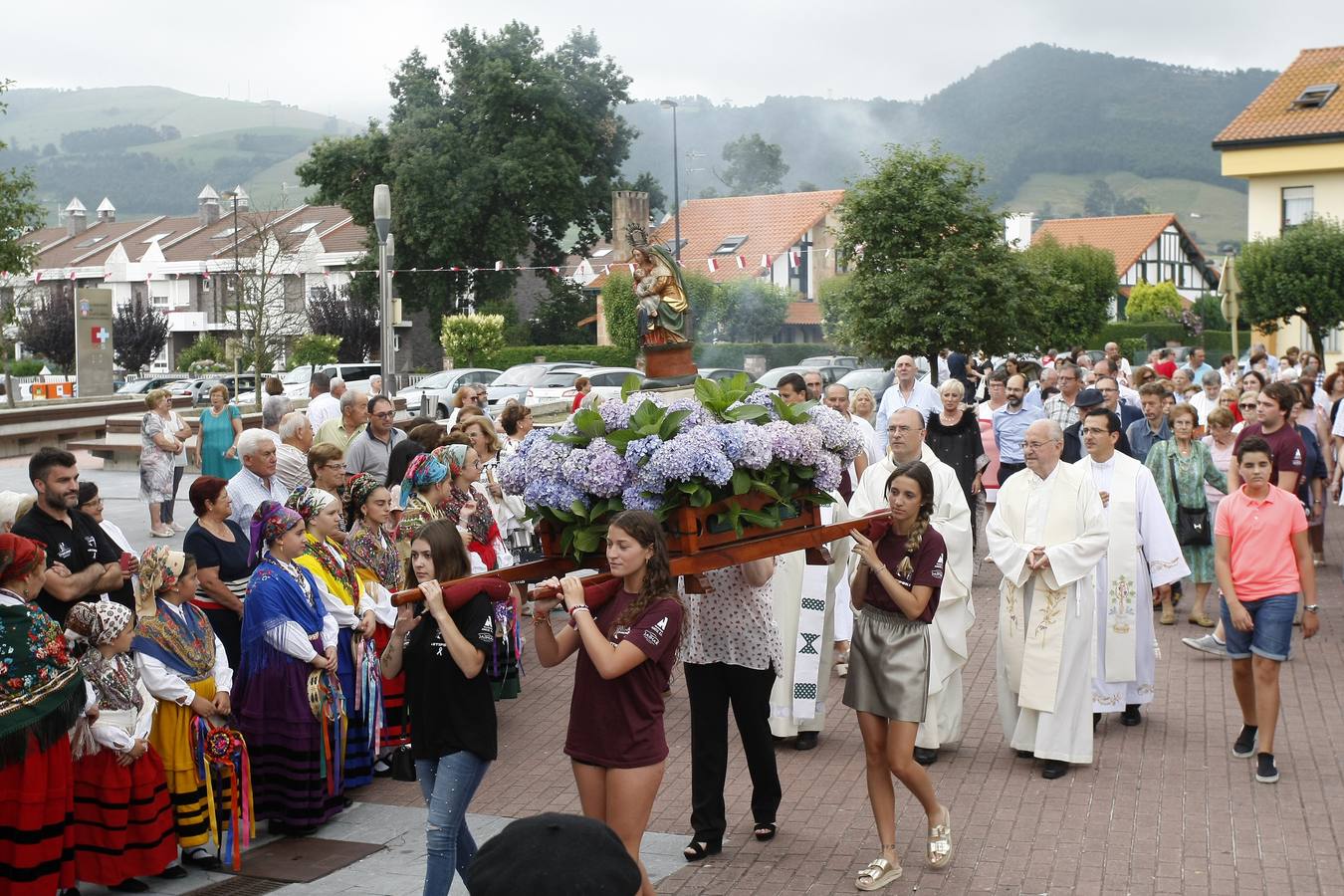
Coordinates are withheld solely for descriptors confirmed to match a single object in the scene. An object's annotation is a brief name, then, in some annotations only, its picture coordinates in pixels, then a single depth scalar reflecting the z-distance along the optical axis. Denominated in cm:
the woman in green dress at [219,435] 1558
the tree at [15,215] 2938
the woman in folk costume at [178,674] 674
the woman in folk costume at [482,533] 930
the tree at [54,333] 6007
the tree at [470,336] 4691
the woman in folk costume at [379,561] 815
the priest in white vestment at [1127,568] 878
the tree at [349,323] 5638
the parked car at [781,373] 2950
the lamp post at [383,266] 1777
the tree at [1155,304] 5838
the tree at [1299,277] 3997
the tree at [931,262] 2612
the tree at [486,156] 5188
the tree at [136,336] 6169
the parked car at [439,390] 2858
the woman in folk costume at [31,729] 586
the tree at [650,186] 5669
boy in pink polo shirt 770
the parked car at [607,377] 3148
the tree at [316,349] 4950
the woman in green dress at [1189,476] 1211
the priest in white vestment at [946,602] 802
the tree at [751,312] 5566
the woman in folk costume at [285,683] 718
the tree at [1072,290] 2816
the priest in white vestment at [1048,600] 798
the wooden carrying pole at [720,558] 555
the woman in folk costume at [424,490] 845
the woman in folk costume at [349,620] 760
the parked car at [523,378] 3206
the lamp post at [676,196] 4331
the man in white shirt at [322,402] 1512
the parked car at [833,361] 4166
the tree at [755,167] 11388
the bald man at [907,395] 1345
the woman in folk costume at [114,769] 637
